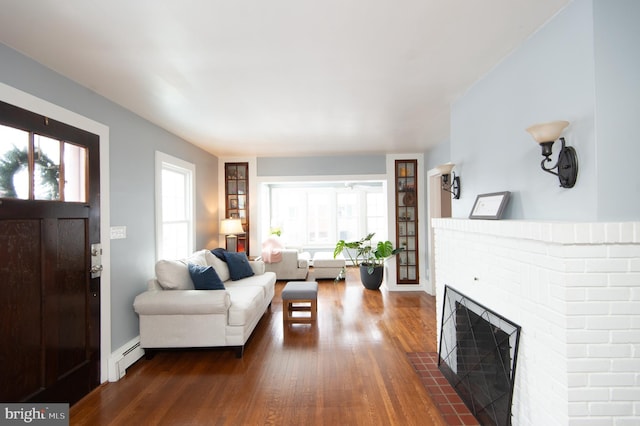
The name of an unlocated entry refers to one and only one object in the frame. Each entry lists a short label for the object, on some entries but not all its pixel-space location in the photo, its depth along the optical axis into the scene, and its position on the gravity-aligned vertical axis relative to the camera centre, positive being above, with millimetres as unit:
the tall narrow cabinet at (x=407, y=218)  5031 -101
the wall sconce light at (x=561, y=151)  1329 +293
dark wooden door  1661 -477
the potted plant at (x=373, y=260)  4859 -880
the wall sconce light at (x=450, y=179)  2553 +307
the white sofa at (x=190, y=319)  2637 -1002
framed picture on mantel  1800 +43
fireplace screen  1634 -982
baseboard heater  2375 -1283
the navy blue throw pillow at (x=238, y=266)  3854 -724
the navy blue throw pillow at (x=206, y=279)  2885 -669
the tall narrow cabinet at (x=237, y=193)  5133 +391
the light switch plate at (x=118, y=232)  2480 -154
